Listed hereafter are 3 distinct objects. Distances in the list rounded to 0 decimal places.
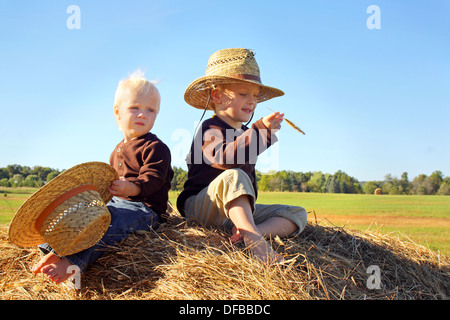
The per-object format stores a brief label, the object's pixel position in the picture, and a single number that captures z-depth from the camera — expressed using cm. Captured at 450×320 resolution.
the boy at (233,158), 288
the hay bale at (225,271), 234
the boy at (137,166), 303
